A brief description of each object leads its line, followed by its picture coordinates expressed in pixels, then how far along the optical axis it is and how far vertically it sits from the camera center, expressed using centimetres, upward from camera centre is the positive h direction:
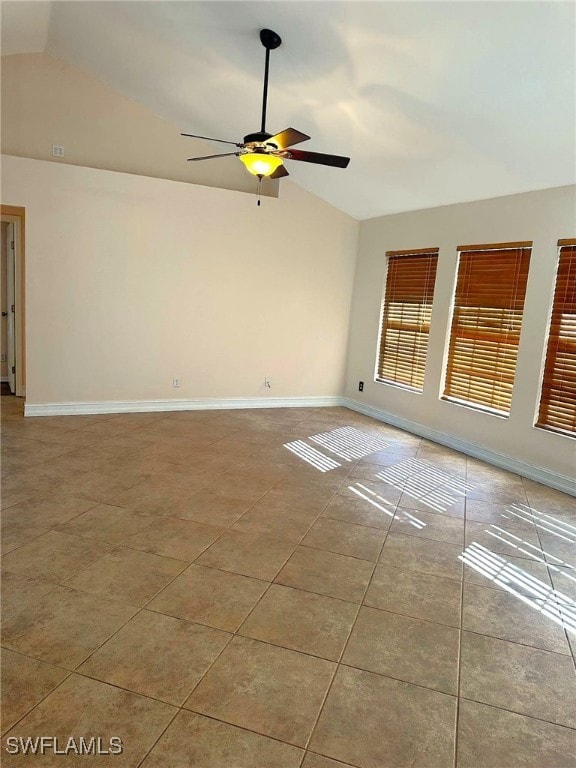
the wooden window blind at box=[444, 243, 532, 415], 448 +16
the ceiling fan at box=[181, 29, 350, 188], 319 +117
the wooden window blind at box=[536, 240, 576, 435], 400 -6
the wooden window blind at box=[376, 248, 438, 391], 549 +21
